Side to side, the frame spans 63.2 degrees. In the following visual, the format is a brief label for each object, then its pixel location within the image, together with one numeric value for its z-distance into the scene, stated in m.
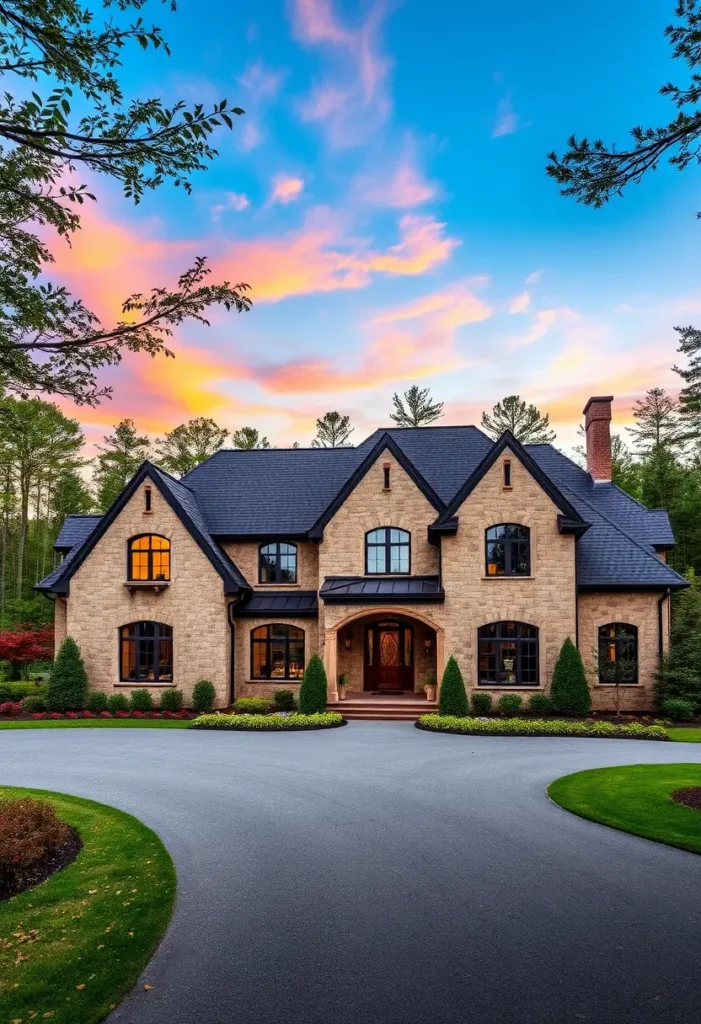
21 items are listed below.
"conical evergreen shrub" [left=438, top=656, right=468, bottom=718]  18.62
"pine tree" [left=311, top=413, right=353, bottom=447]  52.81
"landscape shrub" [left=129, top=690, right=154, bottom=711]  20.30
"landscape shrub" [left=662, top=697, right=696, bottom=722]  18.34
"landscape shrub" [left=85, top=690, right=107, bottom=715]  20.47
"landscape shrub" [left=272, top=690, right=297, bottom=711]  20.83
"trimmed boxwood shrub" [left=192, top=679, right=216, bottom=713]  20.16
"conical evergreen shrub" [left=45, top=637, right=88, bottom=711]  20.39
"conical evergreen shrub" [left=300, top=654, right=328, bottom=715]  18.91
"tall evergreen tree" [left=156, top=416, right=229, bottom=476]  48.44
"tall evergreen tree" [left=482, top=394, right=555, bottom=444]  47.43
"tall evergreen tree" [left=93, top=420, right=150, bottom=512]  47.62
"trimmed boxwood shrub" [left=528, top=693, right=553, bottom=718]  18.95
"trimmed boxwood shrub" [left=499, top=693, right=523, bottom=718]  19.06
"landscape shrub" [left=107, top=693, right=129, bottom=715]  20.44
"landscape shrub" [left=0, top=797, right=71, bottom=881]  7.02
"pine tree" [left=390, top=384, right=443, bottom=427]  51.59
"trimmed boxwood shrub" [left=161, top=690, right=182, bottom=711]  20.30
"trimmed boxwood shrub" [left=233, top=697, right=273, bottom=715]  19.92
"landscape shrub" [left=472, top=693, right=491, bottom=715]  19.30
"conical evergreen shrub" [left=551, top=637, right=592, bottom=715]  18.58
